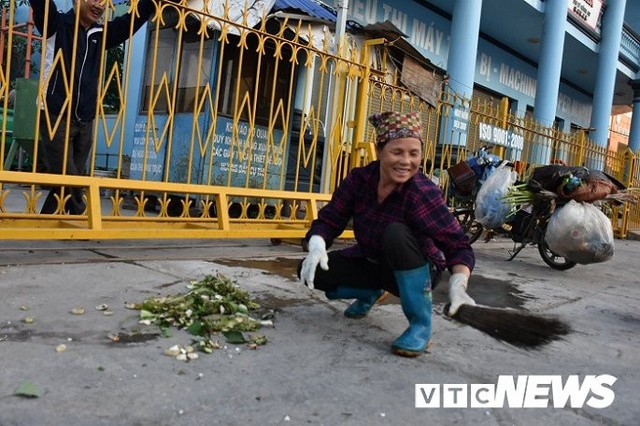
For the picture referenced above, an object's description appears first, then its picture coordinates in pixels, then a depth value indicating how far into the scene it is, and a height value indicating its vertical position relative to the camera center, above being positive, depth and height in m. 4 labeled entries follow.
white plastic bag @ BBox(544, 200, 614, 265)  5.25 -0.23
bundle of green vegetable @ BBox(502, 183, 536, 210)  5.87 +0.07
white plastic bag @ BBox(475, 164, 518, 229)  5.95 +0.02
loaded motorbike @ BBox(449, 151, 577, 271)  6.04 -0.14
